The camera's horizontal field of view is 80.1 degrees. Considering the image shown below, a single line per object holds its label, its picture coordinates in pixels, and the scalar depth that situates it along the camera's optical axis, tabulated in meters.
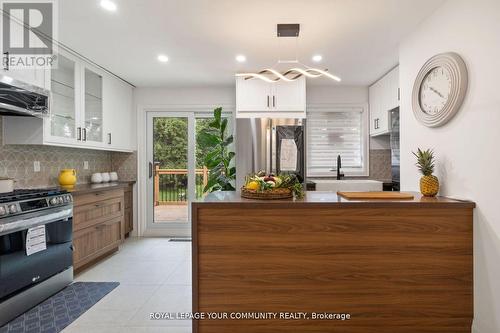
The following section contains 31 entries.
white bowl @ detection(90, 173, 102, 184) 4.03
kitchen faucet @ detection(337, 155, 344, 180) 4.59
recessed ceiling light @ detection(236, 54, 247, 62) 3.40
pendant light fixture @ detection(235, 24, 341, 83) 2.46
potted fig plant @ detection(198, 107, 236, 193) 4.42
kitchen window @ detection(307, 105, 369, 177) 4.75
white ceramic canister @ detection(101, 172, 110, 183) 4.22
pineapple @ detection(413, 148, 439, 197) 2.11
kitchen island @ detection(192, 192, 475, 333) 1.87
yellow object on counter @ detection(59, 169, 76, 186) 3.38
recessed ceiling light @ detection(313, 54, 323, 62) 3.41
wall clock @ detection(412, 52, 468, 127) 1.97
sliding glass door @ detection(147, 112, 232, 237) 4.84
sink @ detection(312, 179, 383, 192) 3.96
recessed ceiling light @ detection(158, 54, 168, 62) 3.38
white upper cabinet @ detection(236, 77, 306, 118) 4.11
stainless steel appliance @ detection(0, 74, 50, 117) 2.31
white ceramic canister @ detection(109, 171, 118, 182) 4.46
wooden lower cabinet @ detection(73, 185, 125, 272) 3.08
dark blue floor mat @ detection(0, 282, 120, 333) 2.16
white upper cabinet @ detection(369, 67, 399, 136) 3.74
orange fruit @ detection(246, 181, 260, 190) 2.05
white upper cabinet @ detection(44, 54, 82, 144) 3.00
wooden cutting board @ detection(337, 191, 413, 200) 1.99
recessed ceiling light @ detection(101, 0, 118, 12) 2.25
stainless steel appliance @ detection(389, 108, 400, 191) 3.62
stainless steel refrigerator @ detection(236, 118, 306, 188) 4.07
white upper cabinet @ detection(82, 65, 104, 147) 3.54
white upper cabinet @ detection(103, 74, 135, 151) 3.98
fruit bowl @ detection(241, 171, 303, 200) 2.00
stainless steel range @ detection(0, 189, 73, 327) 2.18
